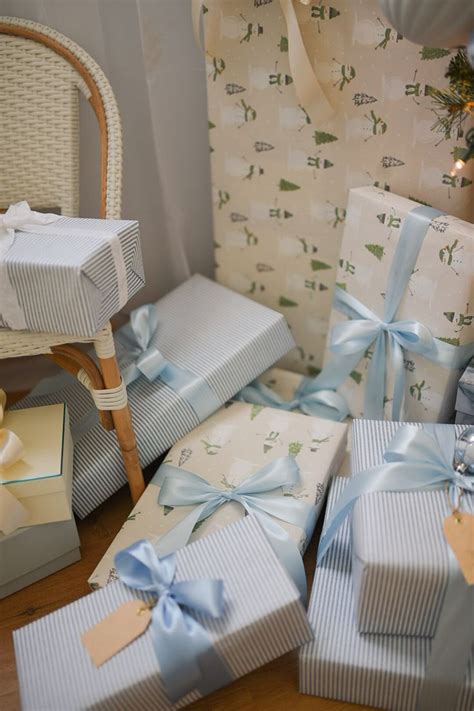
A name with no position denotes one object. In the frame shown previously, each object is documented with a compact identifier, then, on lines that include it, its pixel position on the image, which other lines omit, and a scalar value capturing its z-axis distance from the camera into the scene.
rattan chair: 1.16
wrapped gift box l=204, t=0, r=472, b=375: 1.18
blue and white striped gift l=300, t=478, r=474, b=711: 0.93
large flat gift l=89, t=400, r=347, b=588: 1.13
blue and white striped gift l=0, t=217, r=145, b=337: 0.96
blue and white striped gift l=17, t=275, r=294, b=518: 1.25
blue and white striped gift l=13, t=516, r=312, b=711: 0.87
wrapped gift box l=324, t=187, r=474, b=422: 1.13
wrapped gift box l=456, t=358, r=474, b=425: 1.14
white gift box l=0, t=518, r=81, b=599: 1.12
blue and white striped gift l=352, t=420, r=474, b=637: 0.88
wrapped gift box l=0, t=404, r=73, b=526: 1.06
